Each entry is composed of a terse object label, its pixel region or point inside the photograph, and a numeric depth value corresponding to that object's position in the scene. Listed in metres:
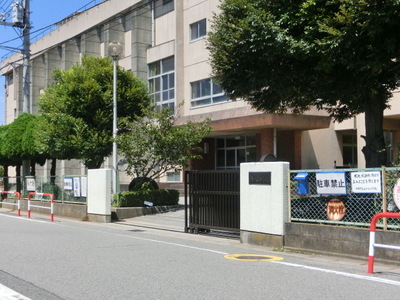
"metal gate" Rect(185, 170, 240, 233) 13.43
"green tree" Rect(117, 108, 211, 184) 21.08
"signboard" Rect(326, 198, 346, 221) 10.39
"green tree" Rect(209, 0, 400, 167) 11.08
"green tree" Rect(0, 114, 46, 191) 27.12
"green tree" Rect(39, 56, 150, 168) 22.91
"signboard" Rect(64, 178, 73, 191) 21.68
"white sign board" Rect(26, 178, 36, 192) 26.38
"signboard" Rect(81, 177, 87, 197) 20.47
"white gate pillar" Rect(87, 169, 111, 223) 18.66
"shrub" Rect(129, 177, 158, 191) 22.47
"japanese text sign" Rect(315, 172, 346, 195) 10.30
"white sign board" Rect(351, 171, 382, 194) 9.68
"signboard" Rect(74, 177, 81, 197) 21.03
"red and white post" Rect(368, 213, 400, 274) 8.08
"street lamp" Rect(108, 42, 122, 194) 19.42
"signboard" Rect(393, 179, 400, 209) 9.32
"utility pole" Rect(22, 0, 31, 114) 28.31
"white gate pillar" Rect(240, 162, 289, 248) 11.36
